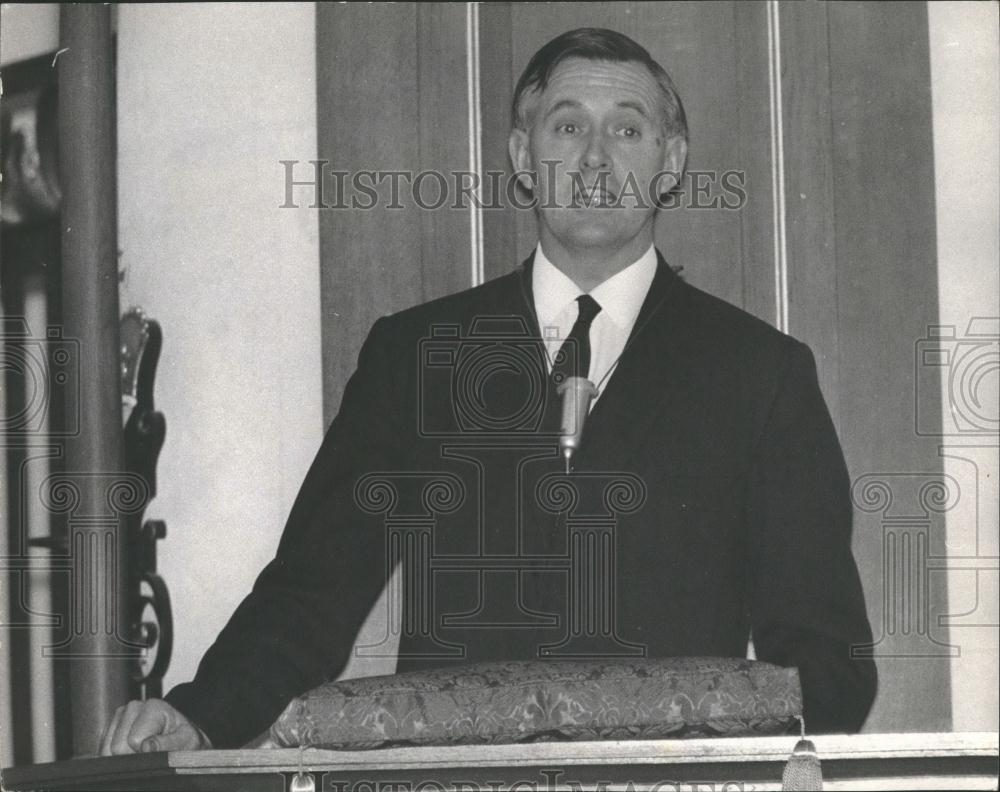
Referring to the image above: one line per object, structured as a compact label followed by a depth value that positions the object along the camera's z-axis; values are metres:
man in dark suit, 4.36
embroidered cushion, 3.67
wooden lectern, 3.57
